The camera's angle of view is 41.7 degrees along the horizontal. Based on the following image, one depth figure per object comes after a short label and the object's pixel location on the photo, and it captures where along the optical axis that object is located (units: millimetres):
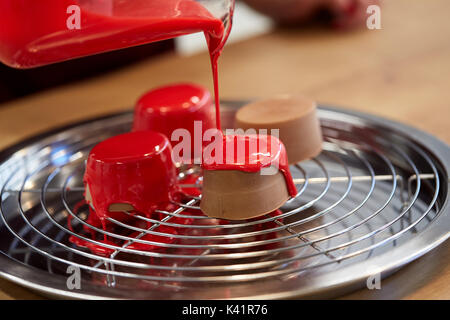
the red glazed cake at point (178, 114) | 1030
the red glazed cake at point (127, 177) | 878
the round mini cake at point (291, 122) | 985
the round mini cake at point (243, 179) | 822
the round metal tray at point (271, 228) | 710
